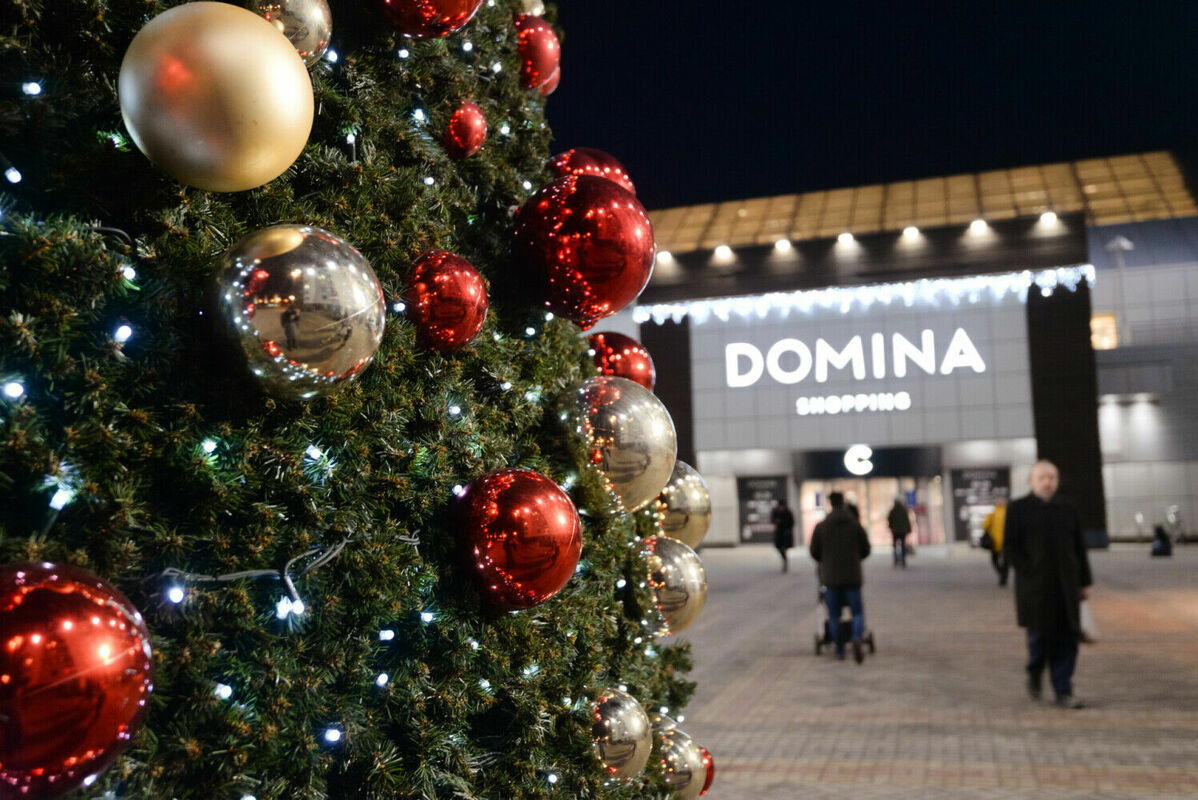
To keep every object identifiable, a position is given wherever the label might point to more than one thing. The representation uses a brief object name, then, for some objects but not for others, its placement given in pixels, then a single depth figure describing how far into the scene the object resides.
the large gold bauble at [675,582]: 3.12
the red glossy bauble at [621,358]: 3.37
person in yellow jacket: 15.38
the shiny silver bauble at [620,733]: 2.37
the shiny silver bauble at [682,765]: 2.91
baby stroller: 9.47
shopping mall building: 24.02
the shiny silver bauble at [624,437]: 2.61
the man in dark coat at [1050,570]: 6.81
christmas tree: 1.34
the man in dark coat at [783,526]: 19.20
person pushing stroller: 9.03
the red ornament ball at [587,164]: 2.95
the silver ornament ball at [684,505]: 3.50
